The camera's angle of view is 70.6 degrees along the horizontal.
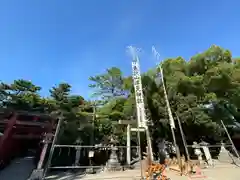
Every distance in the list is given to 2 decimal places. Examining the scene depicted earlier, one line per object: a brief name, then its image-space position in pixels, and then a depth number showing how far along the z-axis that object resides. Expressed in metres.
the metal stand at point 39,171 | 7.57
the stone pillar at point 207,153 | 11.08
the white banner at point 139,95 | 9.64
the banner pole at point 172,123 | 9.03
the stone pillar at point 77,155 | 10.54
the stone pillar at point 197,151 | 11.49
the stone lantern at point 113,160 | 10.03
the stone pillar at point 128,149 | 10.73
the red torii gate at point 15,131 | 9.85
